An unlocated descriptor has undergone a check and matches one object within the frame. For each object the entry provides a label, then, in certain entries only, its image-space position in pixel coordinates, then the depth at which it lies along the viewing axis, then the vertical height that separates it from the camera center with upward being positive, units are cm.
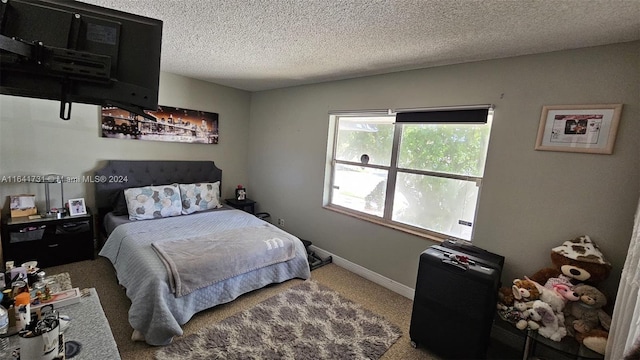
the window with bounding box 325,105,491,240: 231 +0
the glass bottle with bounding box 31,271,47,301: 118 -74
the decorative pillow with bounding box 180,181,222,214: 334 -68
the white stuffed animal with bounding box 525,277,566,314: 160 -71
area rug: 182 -136
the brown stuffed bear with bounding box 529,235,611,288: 160 -48
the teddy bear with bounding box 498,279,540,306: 170 -74
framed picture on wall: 164 +39
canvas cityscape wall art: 311 +20
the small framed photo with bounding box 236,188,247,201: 412 -69
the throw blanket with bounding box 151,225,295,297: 201 -92
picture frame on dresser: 279 -80
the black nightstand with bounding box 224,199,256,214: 401 -83
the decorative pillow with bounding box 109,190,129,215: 302 -78
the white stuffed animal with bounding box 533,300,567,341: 154 -83
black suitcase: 170 -89
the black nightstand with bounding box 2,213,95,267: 246 -110
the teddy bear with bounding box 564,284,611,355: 149 -77
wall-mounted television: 86 +27
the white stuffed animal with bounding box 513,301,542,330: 158 -83
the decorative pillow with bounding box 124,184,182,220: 293 -71
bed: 185 -94
